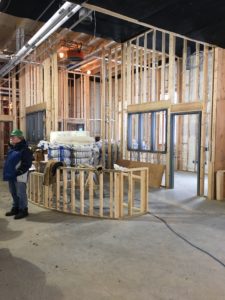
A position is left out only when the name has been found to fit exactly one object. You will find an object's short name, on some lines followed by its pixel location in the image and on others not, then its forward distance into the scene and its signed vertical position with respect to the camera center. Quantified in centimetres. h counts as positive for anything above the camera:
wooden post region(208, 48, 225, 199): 586 +28
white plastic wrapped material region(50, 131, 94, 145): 712 -5
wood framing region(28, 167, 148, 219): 448 -111
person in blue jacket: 447 -53
